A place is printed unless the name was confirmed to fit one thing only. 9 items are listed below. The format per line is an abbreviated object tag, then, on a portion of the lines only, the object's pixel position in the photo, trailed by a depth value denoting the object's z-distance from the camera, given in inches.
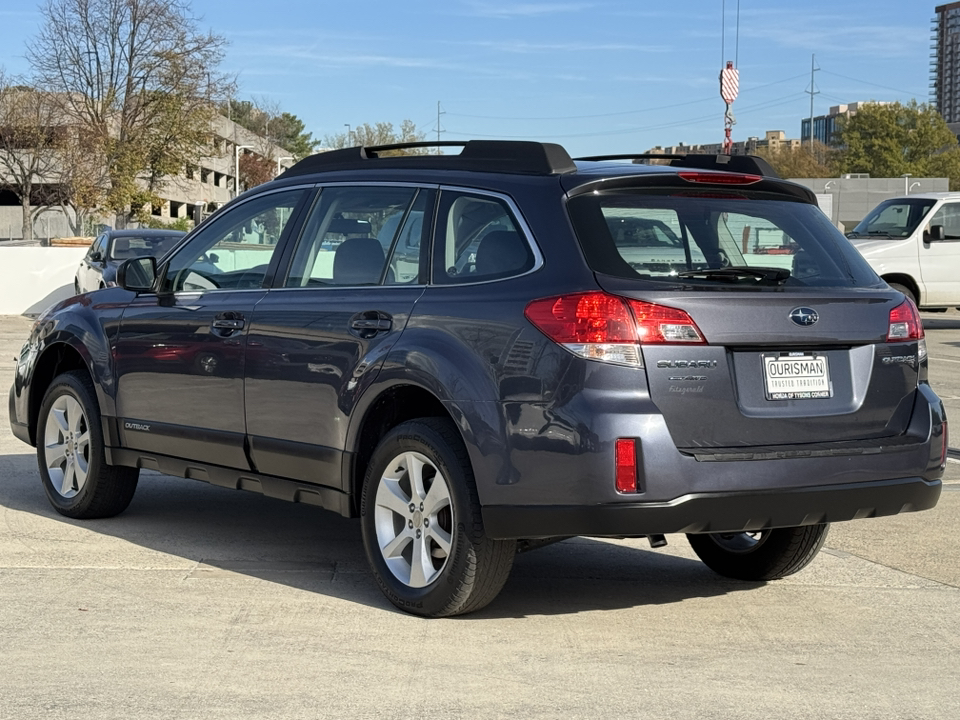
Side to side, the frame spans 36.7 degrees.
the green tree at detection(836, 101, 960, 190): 4212.6
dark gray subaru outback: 197.6
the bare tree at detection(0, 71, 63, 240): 2431.1
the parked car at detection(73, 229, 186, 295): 925.8
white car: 906.7
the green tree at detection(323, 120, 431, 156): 5064.0
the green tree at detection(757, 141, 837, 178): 4544.8
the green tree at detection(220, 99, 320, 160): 5473.9
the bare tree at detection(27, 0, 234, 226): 2385.6
